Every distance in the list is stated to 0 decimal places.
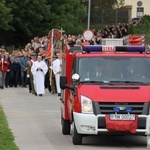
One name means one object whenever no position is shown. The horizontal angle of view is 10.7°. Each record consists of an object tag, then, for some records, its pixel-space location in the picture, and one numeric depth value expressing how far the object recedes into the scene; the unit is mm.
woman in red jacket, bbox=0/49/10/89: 39406
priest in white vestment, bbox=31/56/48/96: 33781
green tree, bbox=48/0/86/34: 74312
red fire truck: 15758
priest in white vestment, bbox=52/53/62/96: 33803
